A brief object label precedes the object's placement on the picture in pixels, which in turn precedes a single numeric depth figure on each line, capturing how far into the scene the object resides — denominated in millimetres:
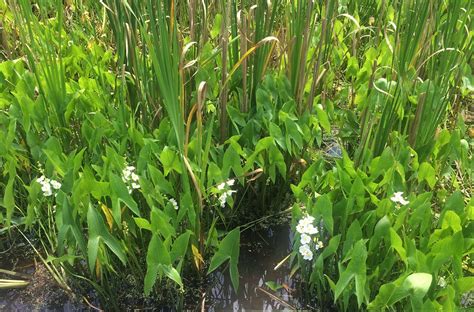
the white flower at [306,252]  1080
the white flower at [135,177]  1127
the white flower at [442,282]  1028
